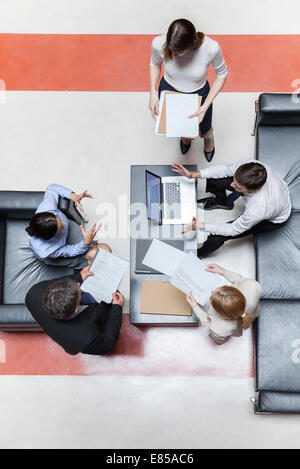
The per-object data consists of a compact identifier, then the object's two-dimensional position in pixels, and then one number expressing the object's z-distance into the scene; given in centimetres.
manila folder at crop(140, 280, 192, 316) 285
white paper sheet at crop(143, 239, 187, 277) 285
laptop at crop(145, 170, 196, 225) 299
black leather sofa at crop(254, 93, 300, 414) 296
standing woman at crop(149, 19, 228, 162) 262
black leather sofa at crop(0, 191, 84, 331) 308
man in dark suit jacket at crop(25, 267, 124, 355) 244
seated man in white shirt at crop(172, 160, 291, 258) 273
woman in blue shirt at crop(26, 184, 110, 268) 275
